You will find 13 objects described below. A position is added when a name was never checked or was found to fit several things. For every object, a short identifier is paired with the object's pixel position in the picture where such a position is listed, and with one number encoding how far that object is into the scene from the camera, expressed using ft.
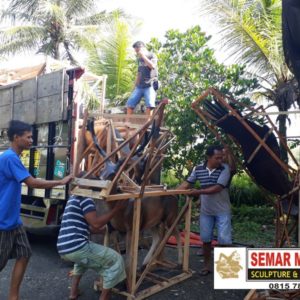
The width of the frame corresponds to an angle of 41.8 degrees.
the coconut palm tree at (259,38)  28.50
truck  18.19
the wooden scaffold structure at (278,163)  13.23
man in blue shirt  11.82
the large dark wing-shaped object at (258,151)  15.46
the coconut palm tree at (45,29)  54.49
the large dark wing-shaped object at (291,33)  11.19
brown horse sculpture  14.06
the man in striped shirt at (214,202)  16.11
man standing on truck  22.08
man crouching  12.06
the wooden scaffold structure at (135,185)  12.46
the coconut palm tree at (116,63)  37.17
